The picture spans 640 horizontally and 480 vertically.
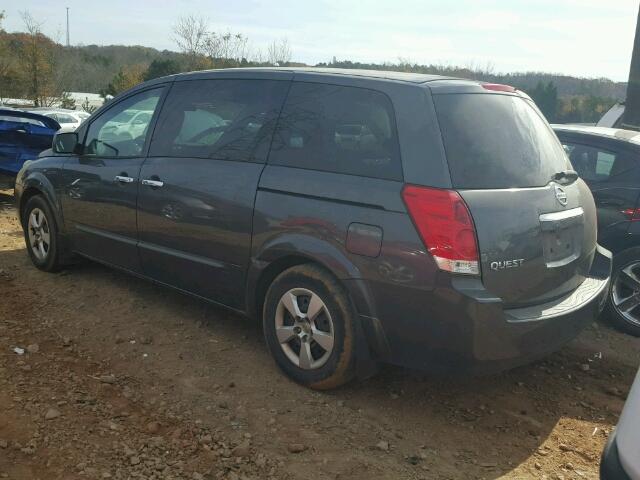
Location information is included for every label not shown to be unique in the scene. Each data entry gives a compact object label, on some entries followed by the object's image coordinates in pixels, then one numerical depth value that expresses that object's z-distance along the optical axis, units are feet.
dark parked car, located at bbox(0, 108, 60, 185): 27.53
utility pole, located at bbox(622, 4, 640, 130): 28.60
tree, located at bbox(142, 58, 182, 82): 88.59
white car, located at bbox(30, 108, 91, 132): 56.49
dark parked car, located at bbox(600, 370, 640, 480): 6.29
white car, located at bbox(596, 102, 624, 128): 32.86
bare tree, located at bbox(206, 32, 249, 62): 90.68
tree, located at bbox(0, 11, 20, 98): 82.64
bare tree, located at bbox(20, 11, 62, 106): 86.22
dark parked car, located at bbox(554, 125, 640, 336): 16.42
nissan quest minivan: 9.96
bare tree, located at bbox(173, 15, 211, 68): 89.20
